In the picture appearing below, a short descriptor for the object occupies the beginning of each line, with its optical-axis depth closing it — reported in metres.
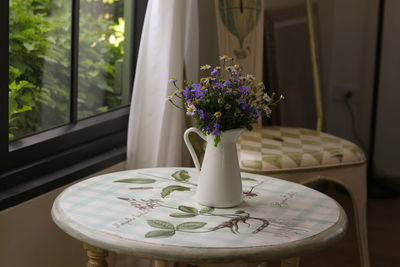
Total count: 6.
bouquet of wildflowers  2.14
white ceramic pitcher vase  2.19
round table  1.98
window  2.51
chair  2.79
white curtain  2.85
